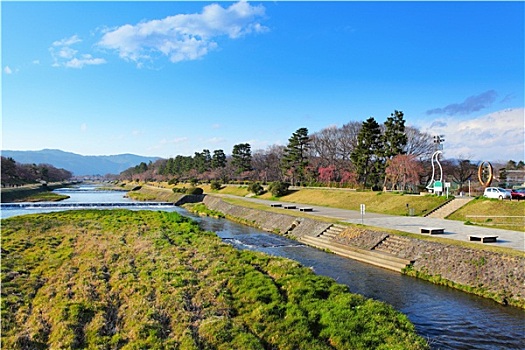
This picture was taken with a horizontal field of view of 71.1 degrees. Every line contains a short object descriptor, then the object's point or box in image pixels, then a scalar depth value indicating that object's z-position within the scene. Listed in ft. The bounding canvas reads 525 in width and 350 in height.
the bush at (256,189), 171.44
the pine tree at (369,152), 139.33
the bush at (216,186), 217.56
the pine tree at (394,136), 132.36
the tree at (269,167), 261.24
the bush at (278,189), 157.28
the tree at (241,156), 244.01
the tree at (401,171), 136.87
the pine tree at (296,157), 180.49
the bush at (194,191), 189.10
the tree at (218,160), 281.74
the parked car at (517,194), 84.15
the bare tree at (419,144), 196.59
